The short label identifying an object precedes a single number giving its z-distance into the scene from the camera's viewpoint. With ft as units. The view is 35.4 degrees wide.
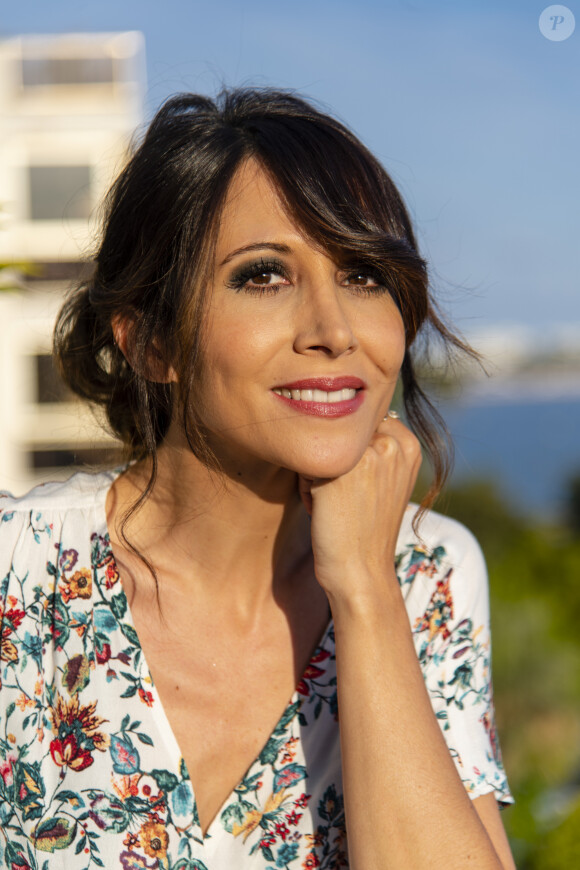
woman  6.90
